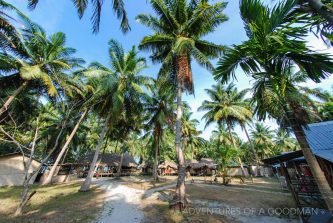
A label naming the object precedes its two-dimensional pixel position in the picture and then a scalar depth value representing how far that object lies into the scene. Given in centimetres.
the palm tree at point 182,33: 1166
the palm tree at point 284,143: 4345
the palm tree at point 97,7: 539
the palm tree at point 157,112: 2227
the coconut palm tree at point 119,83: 1597
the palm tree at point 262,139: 4097
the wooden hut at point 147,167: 4828
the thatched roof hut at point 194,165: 3575
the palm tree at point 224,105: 2509
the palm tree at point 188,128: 2761
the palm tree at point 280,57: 386
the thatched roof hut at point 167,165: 4101
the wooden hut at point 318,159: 791
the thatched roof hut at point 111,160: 2935
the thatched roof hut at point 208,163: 3431
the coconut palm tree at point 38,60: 1209
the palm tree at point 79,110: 1669
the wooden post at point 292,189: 763
